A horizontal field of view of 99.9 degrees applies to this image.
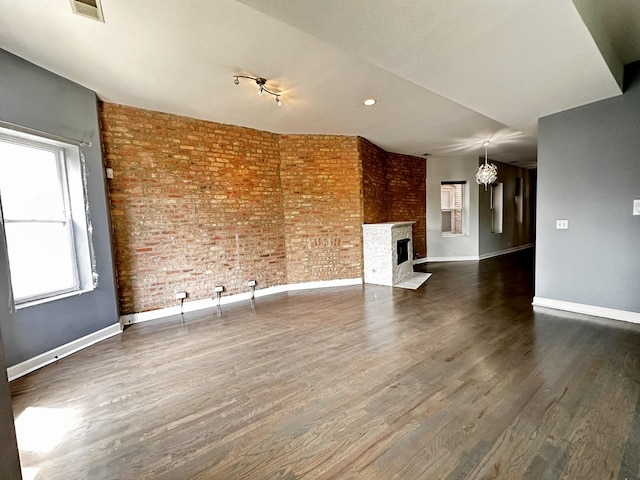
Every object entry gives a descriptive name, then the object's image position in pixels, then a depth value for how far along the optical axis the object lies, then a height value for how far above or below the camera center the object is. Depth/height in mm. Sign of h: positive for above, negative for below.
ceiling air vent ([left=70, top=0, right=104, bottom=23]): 1923 +1641
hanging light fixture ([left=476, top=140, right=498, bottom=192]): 5719 +858
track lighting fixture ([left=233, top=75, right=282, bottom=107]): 2932 +1606
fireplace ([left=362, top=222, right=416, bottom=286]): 5258 -679
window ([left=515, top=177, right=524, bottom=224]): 9102 +446
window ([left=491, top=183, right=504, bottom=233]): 8273 +216
